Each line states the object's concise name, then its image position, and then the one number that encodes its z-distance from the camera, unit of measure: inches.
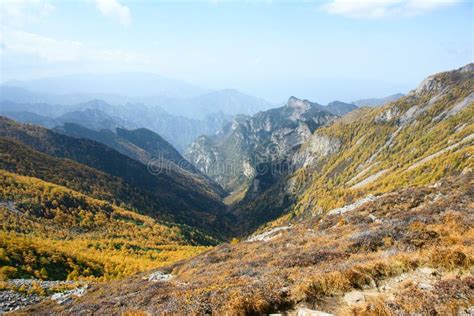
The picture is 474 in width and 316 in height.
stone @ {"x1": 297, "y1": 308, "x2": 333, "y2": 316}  310.9
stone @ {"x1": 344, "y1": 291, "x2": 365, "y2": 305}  341.7
